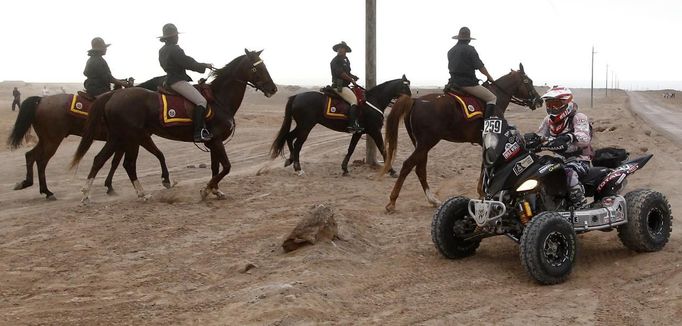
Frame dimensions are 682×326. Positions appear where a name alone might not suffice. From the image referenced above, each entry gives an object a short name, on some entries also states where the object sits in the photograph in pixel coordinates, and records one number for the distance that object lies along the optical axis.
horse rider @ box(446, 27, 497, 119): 11.23
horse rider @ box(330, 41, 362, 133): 14.55
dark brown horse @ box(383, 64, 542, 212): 10.65
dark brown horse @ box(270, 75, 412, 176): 14.76
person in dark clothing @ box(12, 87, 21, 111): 41.50
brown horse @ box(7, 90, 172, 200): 12.46
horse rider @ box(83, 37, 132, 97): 12.79
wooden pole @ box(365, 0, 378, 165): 14.98
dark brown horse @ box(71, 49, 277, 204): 11.19
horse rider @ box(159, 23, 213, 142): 11.32
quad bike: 6.31
